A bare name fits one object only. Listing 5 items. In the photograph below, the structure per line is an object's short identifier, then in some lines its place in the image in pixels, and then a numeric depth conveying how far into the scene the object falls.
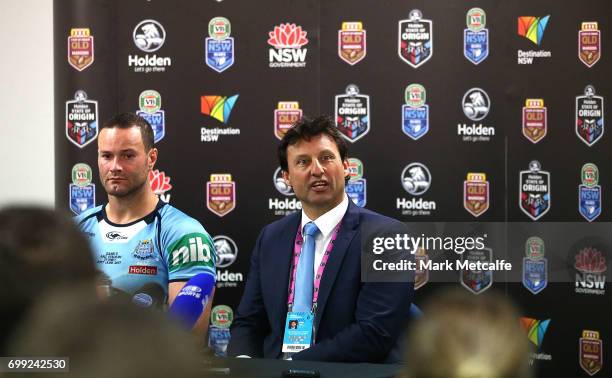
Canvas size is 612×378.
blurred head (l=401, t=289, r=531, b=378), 2.58
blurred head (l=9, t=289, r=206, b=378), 2.02
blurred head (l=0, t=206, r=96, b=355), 2.52
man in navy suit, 6.99
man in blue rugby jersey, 7.14
